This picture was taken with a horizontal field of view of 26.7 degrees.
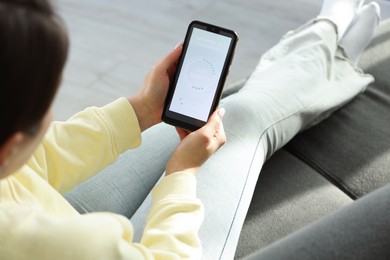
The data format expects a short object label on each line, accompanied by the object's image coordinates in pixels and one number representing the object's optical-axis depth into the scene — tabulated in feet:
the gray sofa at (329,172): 3.83
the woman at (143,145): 2.50
